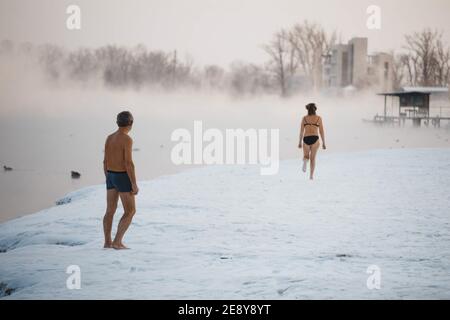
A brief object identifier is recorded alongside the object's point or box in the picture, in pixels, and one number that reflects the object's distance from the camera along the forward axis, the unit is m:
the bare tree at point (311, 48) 78.20
